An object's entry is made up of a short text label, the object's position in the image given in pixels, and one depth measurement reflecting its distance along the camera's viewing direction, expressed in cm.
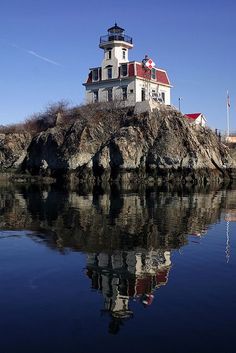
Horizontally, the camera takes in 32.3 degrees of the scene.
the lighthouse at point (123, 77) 7956
